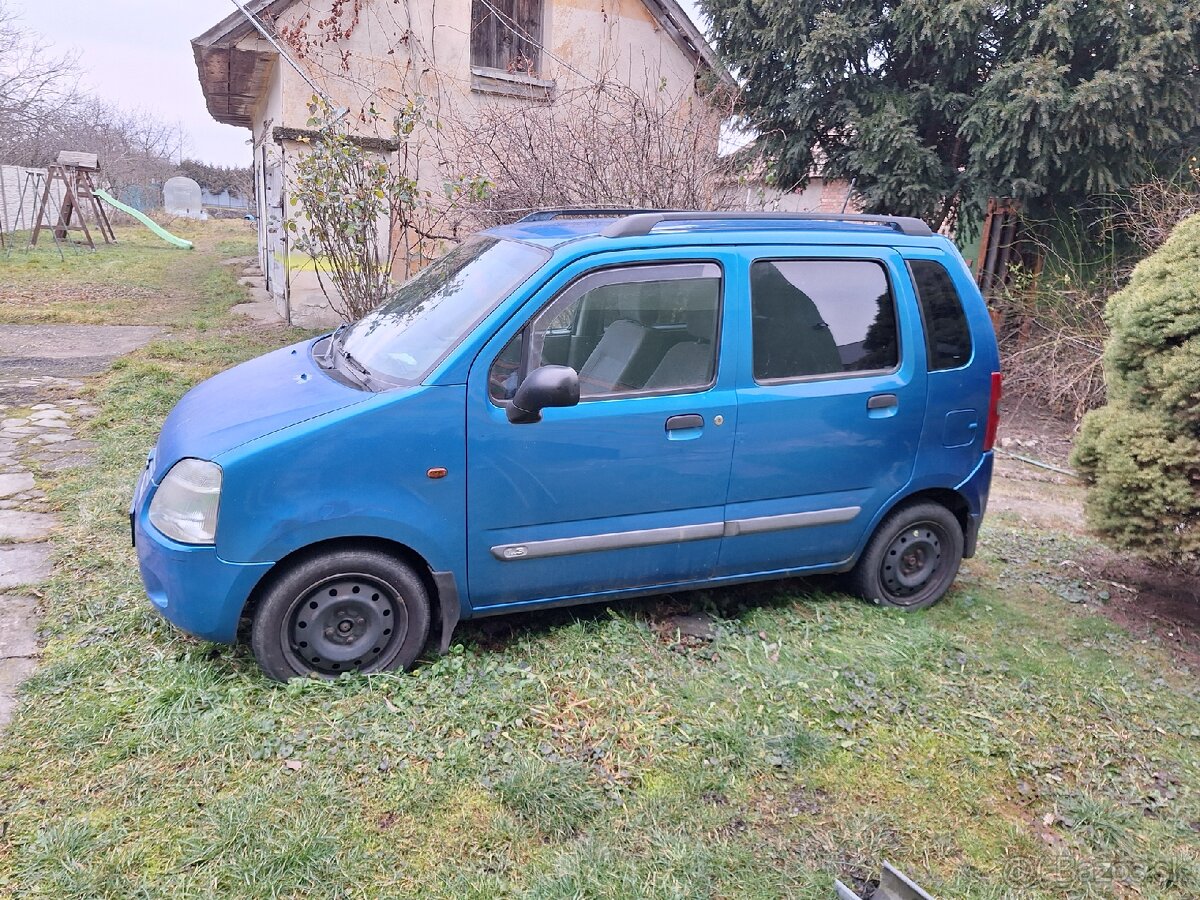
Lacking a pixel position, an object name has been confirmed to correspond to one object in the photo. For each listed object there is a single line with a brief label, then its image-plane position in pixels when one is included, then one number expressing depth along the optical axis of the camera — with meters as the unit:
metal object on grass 2.49
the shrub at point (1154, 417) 4.09
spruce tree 8.63
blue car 3.28
